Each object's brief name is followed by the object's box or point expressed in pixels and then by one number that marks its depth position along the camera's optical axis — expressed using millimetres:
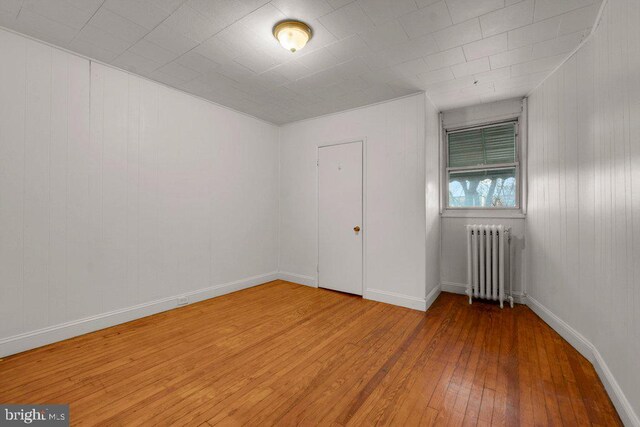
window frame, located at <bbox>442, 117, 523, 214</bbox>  3764
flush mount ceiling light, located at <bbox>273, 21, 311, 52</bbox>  2184
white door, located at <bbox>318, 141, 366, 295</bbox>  4016
